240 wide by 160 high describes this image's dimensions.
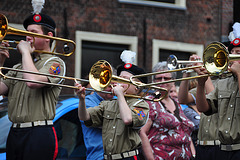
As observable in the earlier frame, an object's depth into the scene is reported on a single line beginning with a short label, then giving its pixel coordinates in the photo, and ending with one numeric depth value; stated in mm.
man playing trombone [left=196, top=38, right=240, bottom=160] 8586
